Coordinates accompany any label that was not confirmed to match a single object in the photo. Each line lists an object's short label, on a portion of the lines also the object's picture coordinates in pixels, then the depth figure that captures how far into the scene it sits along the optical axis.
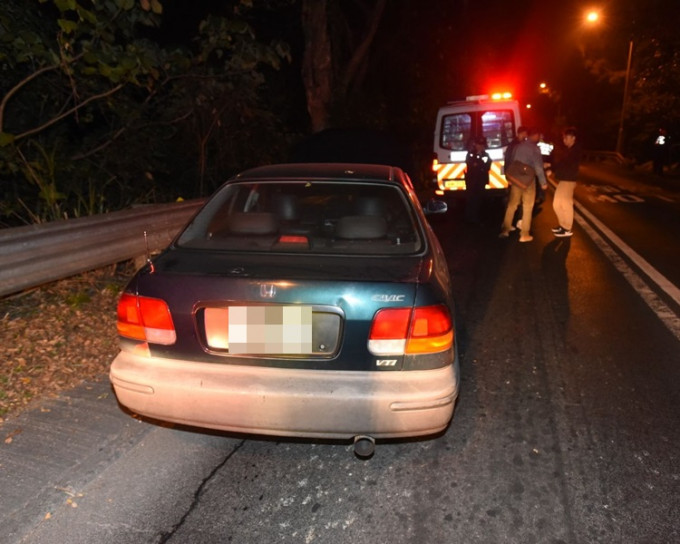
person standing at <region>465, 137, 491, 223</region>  10.17
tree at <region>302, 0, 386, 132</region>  14.20
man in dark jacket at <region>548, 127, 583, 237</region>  8.65
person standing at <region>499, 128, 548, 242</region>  8.41
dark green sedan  2.60
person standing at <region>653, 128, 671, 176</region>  22.02
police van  11.05
